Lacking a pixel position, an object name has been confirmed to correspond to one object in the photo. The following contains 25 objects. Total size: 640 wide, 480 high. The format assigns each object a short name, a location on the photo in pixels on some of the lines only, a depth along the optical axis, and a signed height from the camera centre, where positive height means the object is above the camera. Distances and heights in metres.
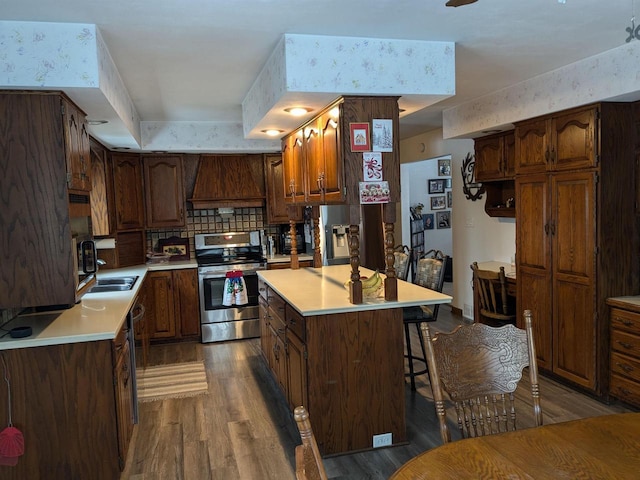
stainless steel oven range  5.79 -0.98
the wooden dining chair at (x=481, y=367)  1.94 -0.61
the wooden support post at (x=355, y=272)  3.18 -0.38
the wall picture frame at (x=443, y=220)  9.50 -0.24
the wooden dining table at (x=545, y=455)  1.46 -0.75
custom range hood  6.13 +0.39
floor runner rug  4.30 -1.45
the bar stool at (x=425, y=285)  3.86 -0.61
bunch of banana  3.36 -0.50
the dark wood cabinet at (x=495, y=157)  4.91 +0.47
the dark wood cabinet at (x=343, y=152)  3.15 +0.38
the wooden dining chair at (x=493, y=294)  4.88 -0.86
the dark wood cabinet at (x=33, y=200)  2.77 +0.12
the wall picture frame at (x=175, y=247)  6.25 -0.37
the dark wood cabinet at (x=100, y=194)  4.97 +0.25
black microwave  2.99 -0.22
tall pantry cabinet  3.74 -0.21
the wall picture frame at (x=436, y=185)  9.48 +0.40
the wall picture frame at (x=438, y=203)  9.48 +0.07
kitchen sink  4.35 -0.58
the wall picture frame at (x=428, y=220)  9.41 -0.23
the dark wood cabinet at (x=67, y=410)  2.71 -1.01
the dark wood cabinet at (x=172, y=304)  5.68 -0.97
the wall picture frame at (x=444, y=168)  9.44 +0.71
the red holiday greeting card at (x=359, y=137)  3.13 +0.44
